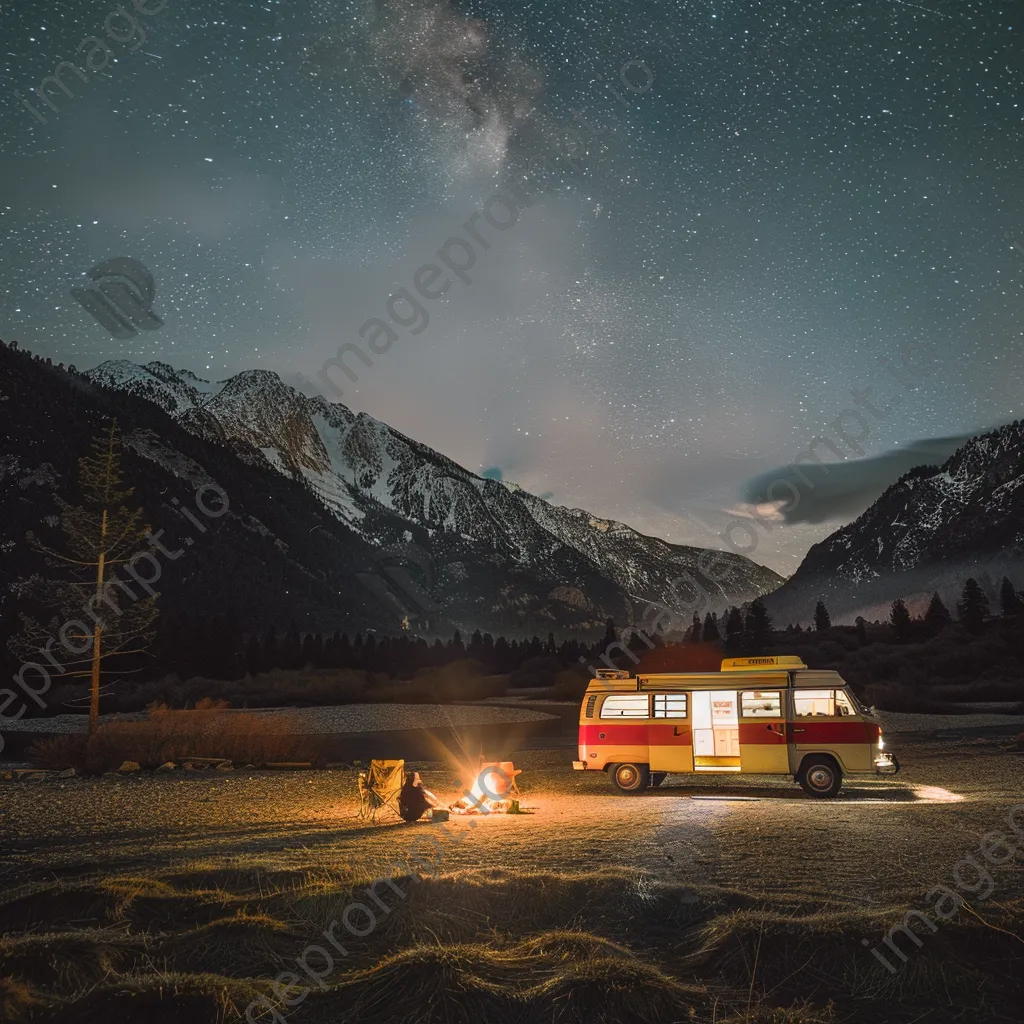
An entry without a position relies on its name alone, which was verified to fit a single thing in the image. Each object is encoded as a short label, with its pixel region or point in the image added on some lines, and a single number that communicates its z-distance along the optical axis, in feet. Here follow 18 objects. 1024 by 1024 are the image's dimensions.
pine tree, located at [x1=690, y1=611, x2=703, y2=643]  417.32
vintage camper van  53.42
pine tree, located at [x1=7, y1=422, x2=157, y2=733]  91.45
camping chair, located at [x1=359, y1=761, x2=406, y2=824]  46.57
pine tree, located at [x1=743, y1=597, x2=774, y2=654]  284.82
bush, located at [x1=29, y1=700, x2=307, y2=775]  76.07
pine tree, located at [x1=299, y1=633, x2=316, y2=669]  317.79
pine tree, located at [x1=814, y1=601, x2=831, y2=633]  369.30
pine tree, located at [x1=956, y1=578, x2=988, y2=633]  272.51
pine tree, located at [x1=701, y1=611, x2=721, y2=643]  423.27
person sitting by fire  45.32
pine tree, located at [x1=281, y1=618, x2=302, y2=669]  311.47
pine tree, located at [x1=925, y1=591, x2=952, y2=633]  294.29
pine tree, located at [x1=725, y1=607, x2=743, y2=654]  290.56
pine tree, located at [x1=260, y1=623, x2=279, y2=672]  302.60
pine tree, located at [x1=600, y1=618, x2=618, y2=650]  389.89
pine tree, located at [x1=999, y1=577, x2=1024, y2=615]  302.25
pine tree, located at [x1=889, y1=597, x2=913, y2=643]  277.44
